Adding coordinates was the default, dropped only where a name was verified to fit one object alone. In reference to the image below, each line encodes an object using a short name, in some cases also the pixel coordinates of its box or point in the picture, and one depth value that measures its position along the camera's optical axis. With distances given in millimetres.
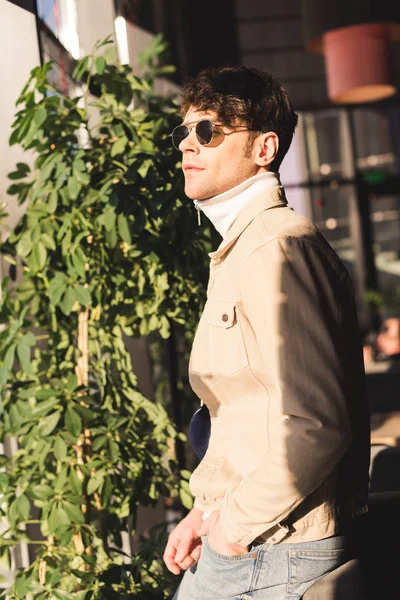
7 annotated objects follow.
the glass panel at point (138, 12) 4214
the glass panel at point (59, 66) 2879
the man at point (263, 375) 1194
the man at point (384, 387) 5941
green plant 2121
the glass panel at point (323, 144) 12039
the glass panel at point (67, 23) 3318
